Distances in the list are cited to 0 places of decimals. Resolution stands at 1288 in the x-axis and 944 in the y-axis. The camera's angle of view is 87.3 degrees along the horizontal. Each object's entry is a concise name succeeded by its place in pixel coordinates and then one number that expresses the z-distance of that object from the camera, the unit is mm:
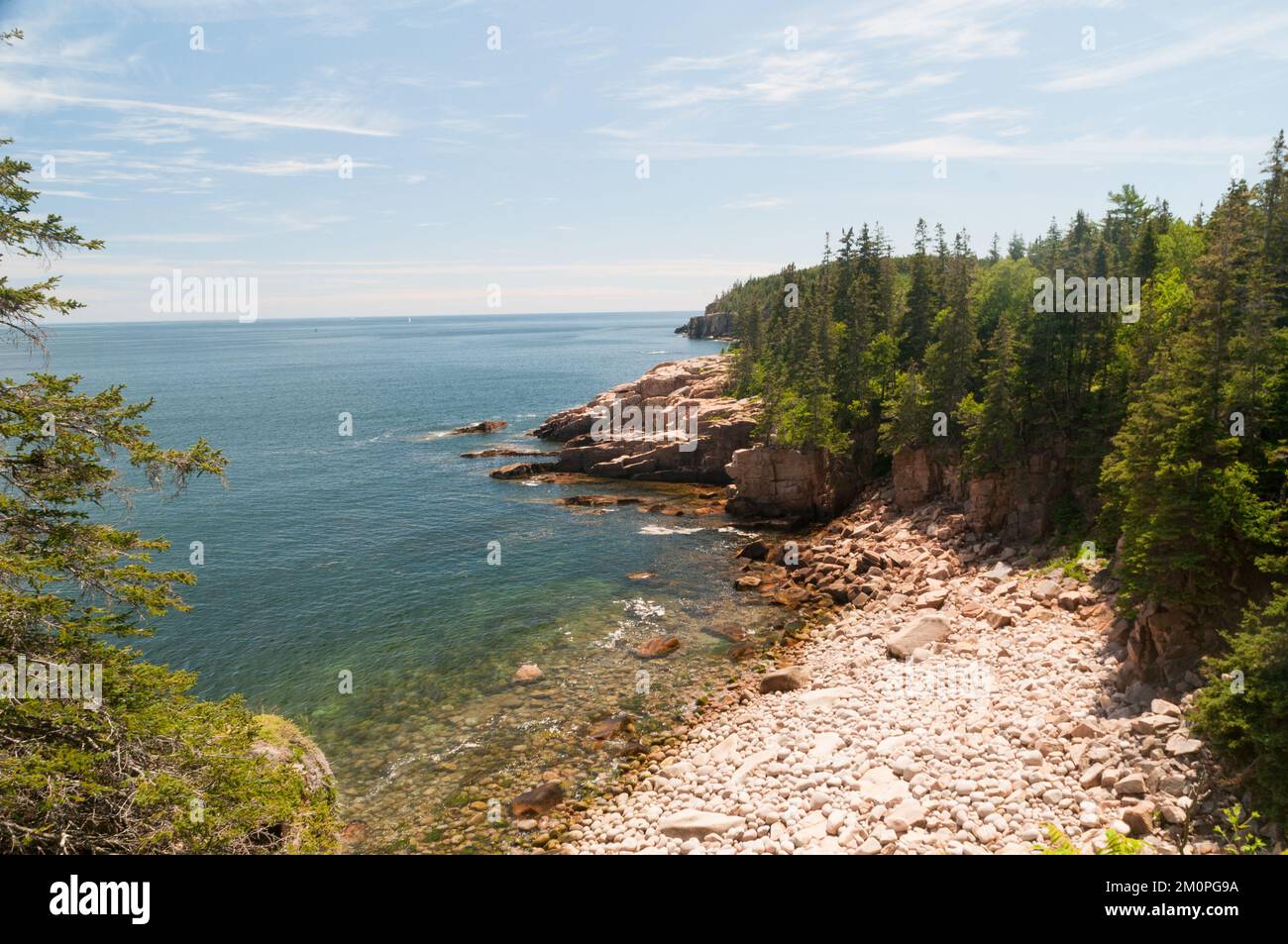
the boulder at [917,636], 28156
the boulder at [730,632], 33500
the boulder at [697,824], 18891
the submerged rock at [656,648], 31797
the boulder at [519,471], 67438
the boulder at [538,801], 21641
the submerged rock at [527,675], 29969
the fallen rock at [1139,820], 15602
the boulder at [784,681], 27609
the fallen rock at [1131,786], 16828
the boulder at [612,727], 25578
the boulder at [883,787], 18328
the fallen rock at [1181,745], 17203
